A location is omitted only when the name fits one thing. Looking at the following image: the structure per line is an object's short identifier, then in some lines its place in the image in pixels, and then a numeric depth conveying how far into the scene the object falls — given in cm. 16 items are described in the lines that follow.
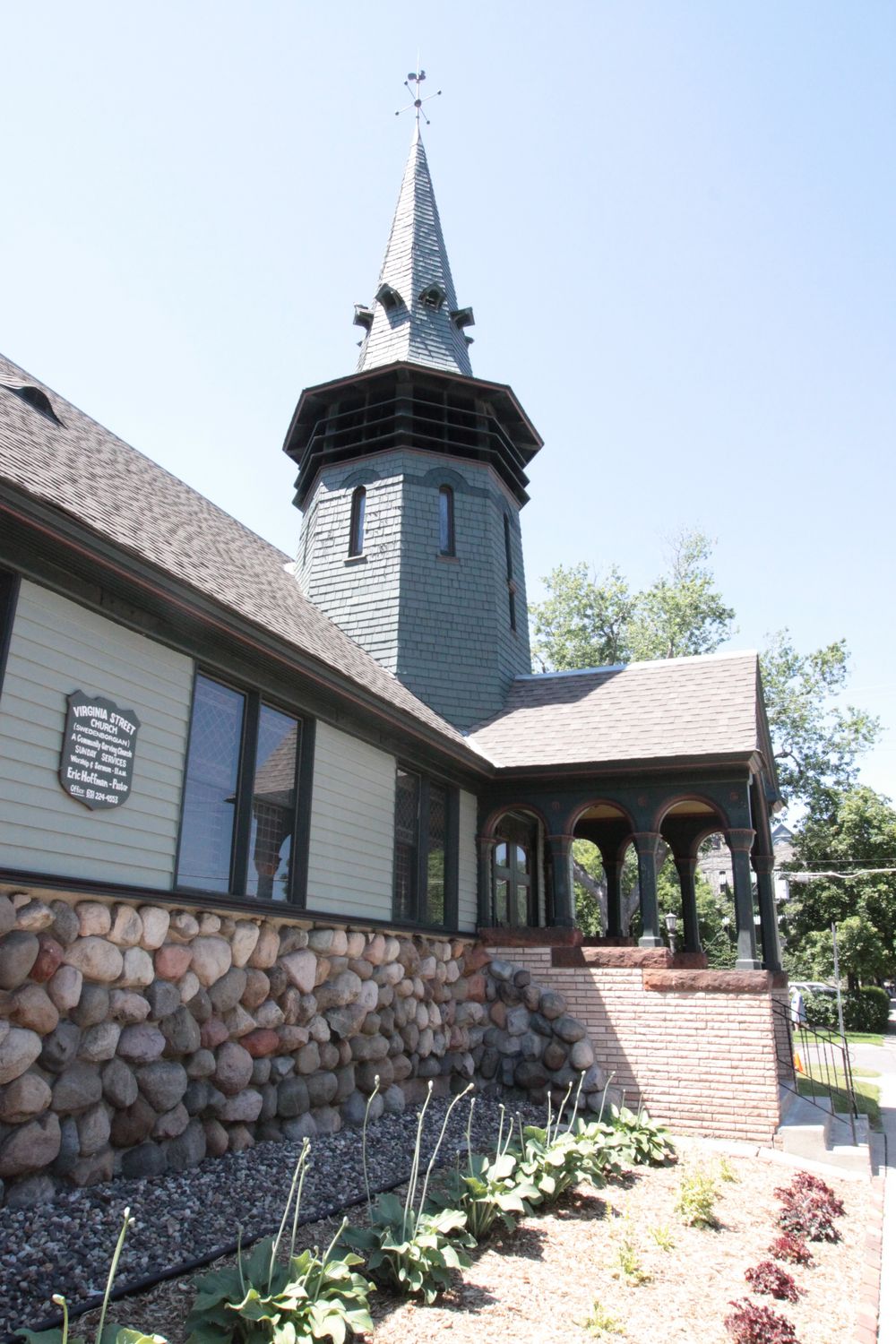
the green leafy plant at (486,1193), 617
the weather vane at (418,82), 2242
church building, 600
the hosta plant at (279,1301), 412
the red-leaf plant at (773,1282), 570
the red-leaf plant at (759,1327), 488
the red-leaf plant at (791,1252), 642
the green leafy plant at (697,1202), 690
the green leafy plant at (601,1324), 493
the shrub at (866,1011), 2880
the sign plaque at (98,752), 624
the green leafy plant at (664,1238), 633
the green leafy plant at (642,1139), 843
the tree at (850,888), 3167
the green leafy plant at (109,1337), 362
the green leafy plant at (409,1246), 515
